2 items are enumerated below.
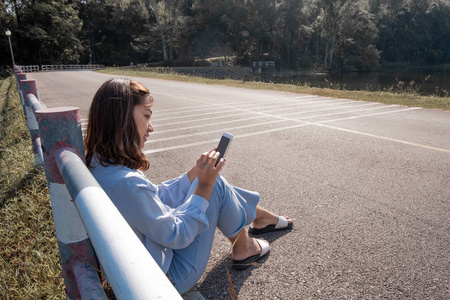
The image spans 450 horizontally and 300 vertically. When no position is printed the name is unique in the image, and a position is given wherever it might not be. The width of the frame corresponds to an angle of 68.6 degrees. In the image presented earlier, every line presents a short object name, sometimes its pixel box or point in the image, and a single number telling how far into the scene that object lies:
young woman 1.66
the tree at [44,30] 50.91
